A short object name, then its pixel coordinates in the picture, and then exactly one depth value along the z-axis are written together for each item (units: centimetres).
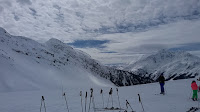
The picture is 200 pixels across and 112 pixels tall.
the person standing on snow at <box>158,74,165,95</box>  2234
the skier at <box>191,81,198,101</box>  1673
